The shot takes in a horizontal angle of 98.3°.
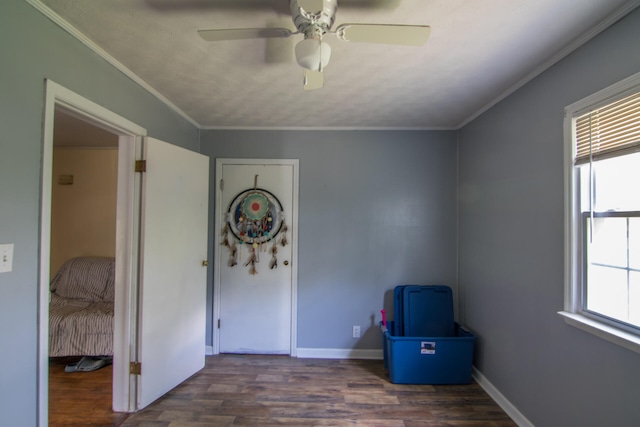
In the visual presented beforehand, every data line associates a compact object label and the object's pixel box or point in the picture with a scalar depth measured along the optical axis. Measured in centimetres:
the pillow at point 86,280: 303
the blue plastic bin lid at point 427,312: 258
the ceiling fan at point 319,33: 111
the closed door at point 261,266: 284
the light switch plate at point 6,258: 114
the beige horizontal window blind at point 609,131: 122
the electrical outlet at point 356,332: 281
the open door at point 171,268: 198
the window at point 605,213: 125
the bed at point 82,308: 253
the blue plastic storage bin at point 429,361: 233
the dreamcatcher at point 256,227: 284
